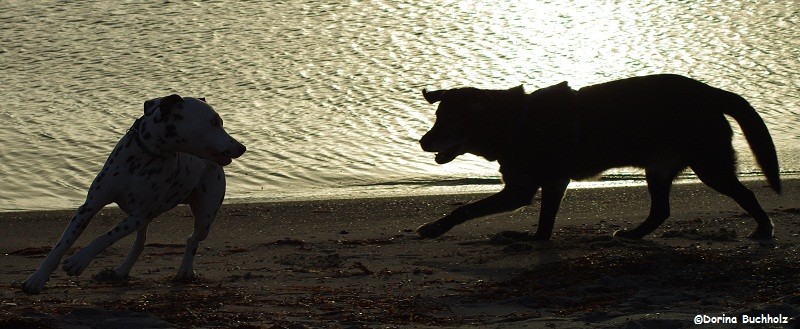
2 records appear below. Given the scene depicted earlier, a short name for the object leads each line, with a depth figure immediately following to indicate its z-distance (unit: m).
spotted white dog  13.85
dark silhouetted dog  18.28
